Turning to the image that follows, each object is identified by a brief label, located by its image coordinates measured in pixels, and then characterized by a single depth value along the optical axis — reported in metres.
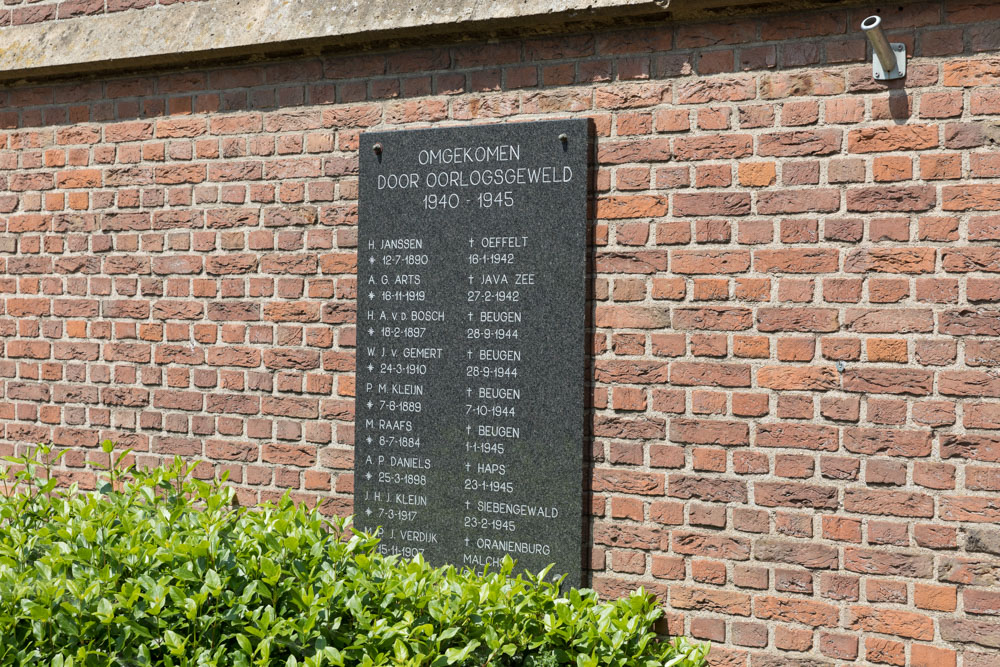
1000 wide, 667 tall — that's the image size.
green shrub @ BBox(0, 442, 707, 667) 2.39
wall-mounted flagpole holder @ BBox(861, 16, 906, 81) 2.85
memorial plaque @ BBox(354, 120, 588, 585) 3.33
